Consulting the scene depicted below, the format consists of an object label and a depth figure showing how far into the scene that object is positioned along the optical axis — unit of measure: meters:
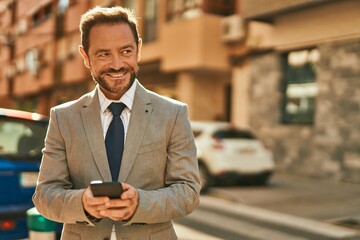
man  1.78
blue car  4.39
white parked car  10.21
